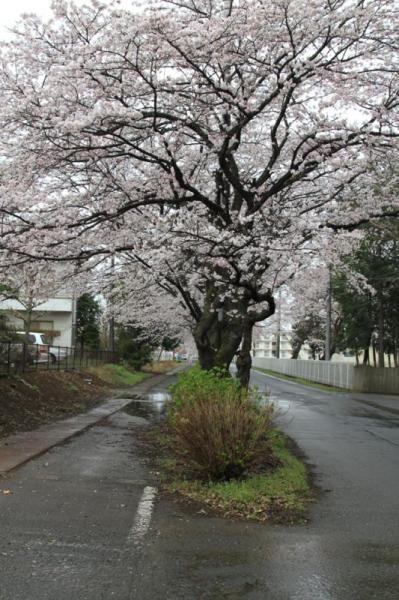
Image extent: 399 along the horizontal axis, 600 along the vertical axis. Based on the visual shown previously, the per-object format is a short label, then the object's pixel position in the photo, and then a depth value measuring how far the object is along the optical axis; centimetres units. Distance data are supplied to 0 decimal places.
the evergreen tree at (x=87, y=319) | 4706
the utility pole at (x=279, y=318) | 3561
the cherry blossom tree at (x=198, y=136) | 837
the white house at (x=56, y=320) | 5088
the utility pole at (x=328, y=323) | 3266
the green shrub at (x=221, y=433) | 700
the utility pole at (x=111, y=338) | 3566
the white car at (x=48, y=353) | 1922
